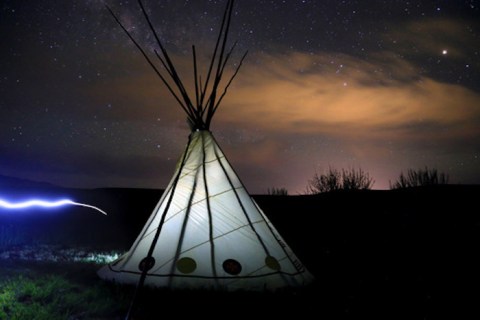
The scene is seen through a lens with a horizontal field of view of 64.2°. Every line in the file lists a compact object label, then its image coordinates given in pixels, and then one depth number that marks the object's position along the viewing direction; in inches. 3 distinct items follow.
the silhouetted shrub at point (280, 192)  717.2
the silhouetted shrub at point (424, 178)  532.0
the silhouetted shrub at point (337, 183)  601.3
